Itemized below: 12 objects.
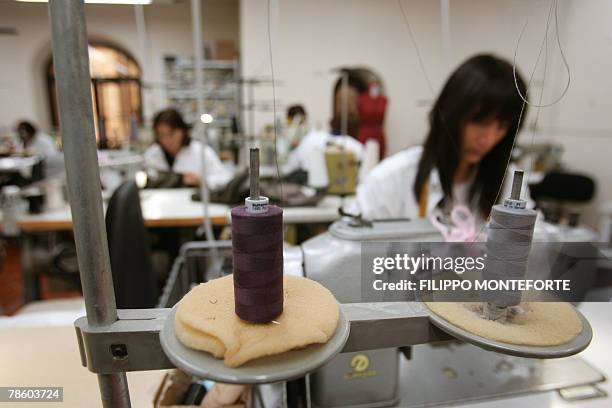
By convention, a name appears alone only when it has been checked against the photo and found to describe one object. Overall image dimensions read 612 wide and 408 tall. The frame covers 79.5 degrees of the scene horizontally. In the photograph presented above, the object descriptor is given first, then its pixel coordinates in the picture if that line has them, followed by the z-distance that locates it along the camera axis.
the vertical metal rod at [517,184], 0.35
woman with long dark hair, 0.78
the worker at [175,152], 2.78
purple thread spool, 0.31
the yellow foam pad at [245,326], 0.31
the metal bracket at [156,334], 0.37
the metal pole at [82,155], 0.30
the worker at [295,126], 3.15
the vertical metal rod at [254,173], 0.32
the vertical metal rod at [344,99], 1.93
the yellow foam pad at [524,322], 0.36
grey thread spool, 0.35
